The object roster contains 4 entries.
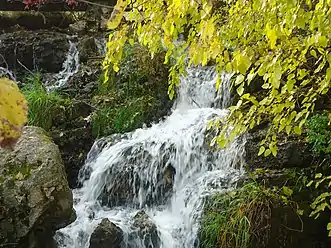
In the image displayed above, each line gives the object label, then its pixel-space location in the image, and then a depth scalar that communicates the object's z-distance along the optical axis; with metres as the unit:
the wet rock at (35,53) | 7.11
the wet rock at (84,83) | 6.35
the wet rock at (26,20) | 8.16
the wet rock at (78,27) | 8.15
